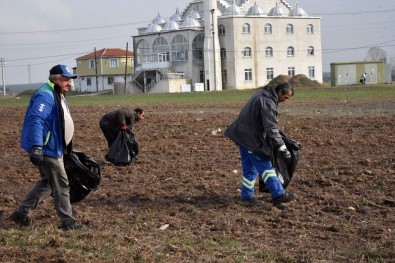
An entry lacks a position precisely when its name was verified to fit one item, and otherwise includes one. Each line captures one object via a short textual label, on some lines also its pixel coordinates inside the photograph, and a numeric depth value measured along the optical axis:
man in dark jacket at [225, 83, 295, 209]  8.78
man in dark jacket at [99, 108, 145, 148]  13.11
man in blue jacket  7.59
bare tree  123.94
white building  87.38
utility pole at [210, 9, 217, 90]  85.69
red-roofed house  110.00
